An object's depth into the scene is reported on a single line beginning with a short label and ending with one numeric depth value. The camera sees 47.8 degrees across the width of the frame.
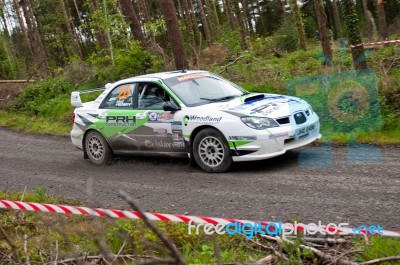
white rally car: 7.16
